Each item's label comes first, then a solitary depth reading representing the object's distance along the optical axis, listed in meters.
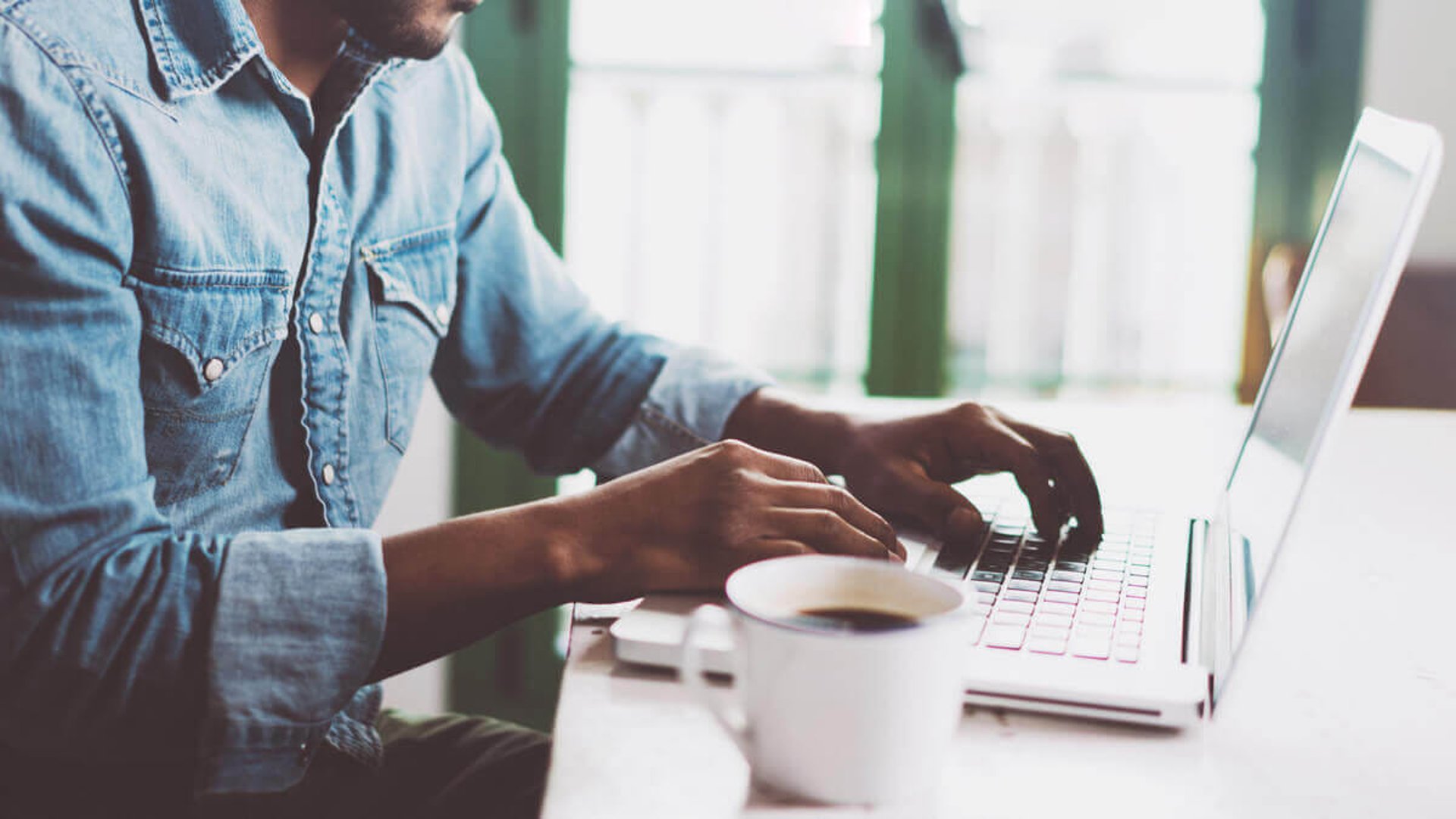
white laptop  0.60
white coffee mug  0.49
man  0.66
